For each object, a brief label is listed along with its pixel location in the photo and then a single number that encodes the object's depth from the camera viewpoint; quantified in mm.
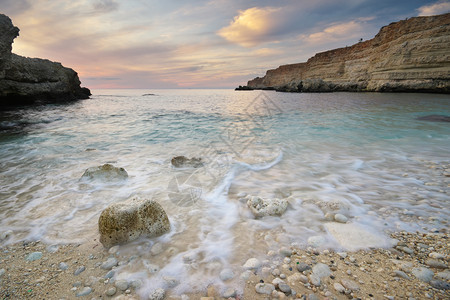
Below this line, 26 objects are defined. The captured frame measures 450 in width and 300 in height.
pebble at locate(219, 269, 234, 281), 1746
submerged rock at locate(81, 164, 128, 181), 3840
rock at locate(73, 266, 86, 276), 1826
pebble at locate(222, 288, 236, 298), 1584
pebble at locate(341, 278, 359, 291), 1562
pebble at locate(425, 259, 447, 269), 1719
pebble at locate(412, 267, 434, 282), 1607
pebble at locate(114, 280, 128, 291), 1663
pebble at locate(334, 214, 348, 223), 2486
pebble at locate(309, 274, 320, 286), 1634
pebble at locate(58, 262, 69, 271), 1890
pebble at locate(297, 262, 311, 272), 1777
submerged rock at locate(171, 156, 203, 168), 4773
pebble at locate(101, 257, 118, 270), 1894
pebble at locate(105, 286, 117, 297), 1605
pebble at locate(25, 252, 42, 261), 2021
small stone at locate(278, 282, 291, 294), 1577
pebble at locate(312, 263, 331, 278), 1713
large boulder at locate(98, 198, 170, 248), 2205
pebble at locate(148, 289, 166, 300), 1578
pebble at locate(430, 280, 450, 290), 1514
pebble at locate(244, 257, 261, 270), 1839
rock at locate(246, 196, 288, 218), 2697
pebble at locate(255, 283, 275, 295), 1589
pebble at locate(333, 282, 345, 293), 1556
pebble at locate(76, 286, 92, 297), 1612
